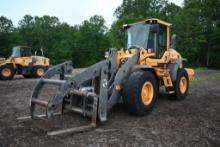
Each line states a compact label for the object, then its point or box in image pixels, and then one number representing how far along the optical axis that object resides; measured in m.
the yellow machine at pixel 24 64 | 16.83
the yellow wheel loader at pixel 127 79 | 5.40
